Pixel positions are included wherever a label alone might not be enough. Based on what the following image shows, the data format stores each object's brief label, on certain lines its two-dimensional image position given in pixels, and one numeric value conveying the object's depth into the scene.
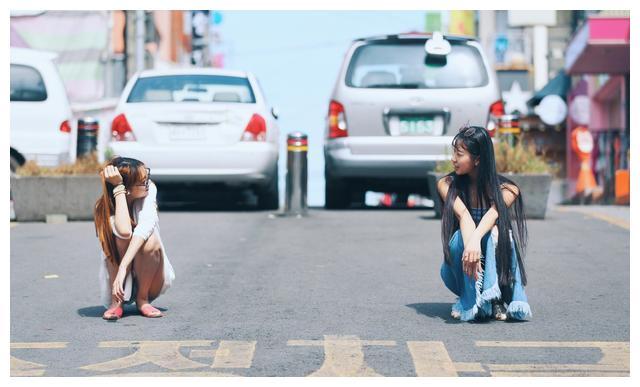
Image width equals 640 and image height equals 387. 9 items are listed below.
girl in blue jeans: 7.20
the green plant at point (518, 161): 14.04
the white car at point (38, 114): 15.18
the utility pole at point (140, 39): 32.69
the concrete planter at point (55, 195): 14.15
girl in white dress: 7.35
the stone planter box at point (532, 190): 13.80
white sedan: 14.20
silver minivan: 14.51
